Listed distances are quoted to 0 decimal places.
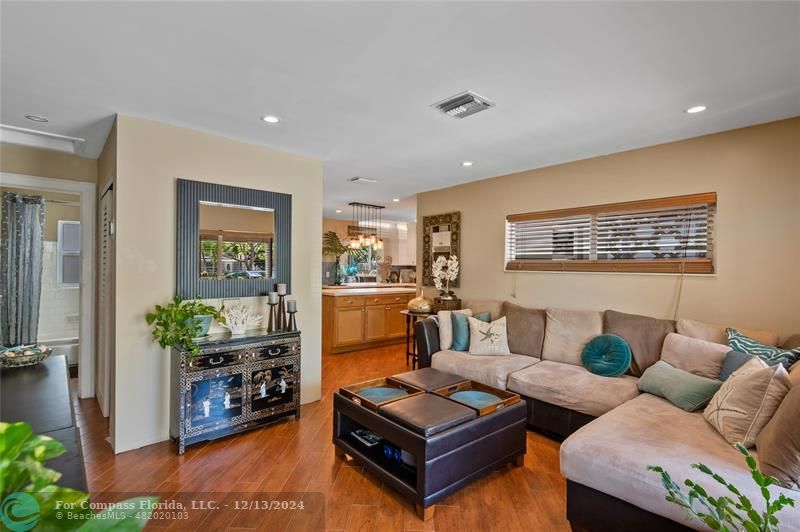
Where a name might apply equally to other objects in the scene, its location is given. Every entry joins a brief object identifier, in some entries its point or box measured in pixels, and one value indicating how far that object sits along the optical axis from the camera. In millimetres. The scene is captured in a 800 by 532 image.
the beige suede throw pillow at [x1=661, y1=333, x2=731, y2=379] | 2604
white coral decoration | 3176
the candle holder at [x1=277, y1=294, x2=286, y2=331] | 3422
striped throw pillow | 2348
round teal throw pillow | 3092
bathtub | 4564
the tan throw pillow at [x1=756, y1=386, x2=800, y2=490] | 1542
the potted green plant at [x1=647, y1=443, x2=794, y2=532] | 692
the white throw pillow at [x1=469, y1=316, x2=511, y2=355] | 3814
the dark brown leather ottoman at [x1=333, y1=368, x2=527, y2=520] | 2092
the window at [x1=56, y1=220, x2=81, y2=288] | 4613
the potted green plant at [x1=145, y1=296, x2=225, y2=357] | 2760
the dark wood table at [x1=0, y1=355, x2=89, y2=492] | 1119
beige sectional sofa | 1718
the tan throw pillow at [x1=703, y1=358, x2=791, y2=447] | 1846
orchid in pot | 4801
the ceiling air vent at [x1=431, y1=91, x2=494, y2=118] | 2375
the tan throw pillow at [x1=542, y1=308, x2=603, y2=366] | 3473
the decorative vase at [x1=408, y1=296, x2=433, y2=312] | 4867
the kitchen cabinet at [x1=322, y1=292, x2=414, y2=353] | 5746
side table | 4816
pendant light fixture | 7336
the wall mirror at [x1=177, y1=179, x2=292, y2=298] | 3004
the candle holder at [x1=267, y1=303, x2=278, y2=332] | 3352
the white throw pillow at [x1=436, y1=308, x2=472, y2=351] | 4020
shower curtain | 3789
